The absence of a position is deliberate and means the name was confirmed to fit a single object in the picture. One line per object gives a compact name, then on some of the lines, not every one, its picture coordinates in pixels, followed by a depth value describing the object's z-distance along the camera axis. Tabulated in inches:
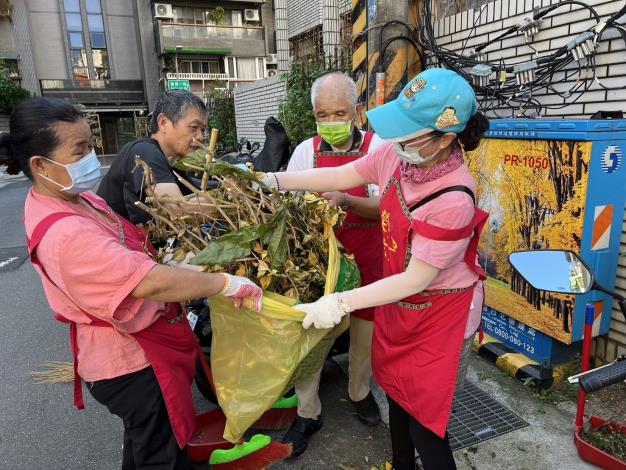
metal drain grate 99.0
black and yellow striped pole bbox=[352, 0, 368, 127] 177.6
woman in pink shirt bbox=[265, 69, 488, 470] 59.9
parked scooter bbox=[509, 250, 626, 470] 47.4
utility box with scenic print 100.0
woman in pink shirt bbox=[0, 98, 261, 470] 58.7
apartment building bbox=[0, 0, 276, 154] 1136.2
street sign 553.9
